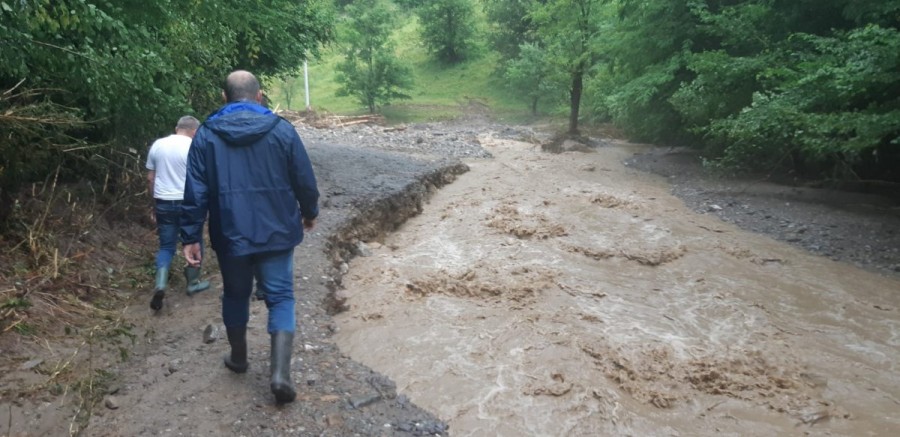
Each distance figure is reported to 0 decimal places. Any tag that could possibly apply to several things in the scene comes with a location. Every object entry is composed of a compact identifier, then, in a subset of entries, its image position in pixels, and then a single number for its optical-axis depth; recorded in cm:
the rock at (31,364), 418
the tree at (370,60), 3136
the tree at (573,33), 2286
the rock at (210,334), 497
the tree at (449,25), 3934
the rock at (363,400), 428
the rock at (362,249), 899
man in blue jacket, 382
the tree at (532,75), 2978
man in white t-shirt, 579
